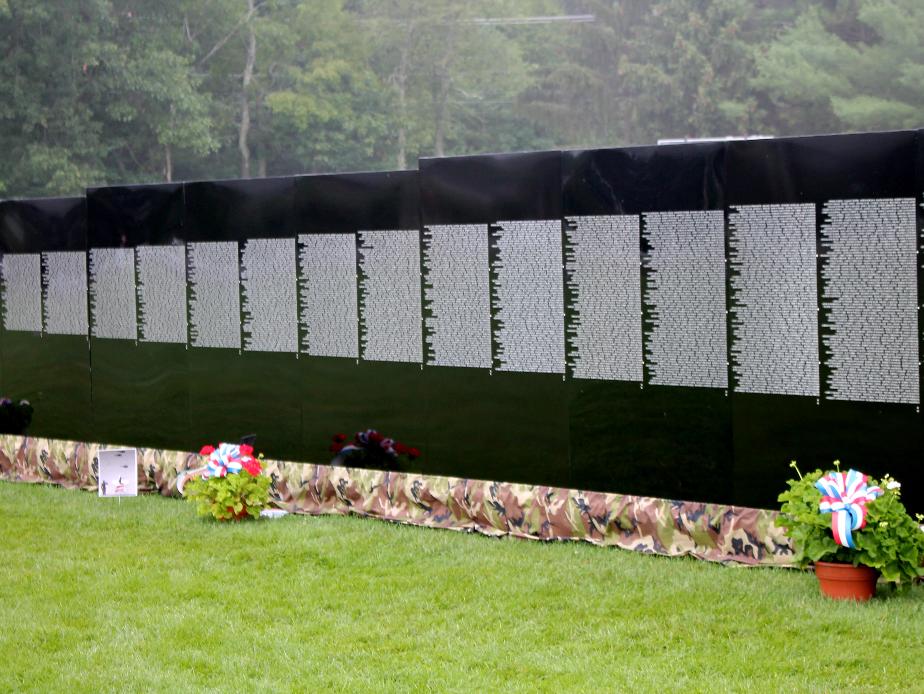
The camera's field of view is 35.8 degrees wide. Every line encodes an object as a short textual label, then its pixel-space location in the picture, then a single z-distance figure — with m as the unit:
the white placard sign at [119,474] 10.36
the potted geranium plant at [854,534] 6.52
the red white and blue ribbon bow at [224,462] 9.16
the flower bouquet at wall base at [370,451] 9.45
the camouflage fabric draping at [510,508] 7.59
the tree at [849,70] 33.00
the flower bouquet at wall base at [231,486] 9.09
